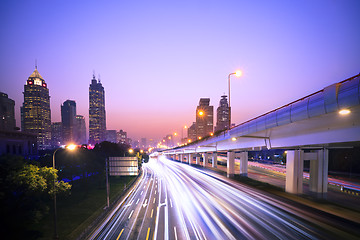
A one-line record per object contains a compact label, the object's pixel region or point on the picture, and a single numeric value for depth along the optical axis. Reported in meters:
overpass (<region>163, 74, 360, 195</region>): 11.93
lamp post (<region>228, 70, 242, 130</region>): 23.93
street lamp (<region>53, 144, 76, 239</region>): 15.24
